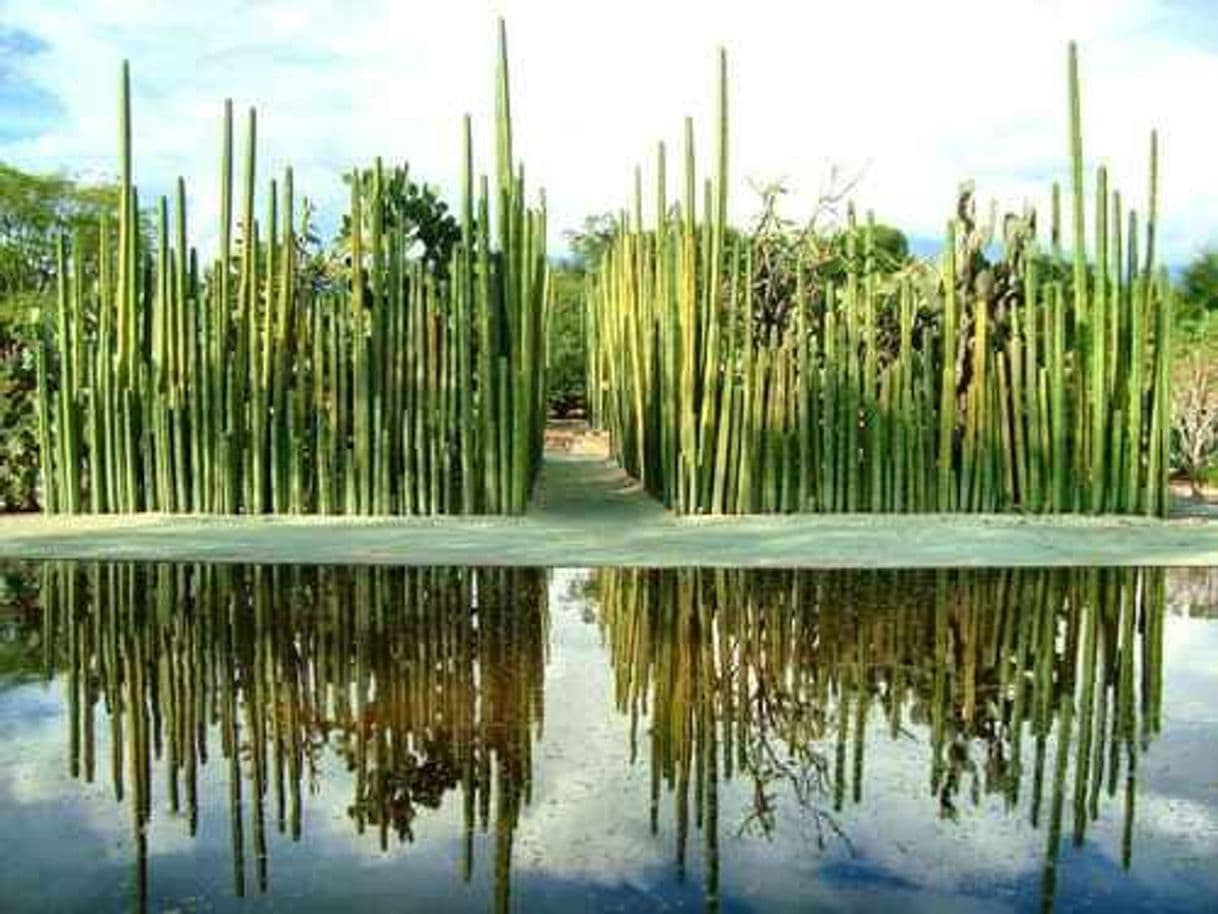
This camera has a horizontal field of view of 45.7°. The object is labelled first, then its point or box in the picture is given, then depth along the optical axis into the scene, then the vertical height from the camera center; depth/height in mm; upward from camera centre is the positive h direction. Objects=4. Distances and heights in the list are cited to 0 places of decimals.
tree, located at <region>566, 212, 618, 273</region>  24219 +2506
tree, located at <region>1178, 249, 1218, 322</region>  30047 +2175
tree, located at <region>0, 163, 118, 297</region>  27656 +3188
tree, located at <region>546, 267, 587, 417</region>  21500 +384
